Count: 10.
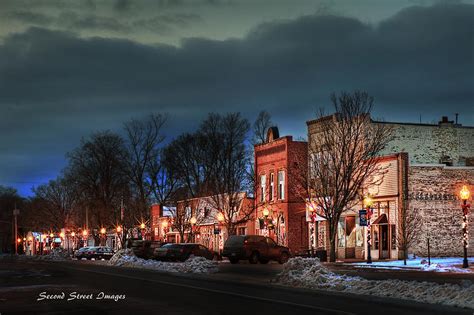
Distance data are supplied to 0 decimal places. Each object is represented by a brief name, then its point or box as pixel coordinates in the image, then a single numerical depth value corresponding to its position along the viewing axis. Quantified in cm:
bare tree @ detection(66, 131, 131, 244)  9038
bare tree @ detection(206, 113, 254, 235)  6712
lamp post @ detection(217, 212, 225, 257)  6525
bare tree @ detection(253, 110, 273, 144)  9062
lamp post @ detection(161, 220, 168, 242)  8660
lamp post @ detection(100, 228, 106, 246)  9232
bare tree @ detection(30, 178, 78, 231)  11912
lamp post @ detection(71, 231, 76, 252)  11935
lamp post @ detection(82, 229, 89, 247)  10328
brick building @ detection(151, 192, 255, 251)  6938
